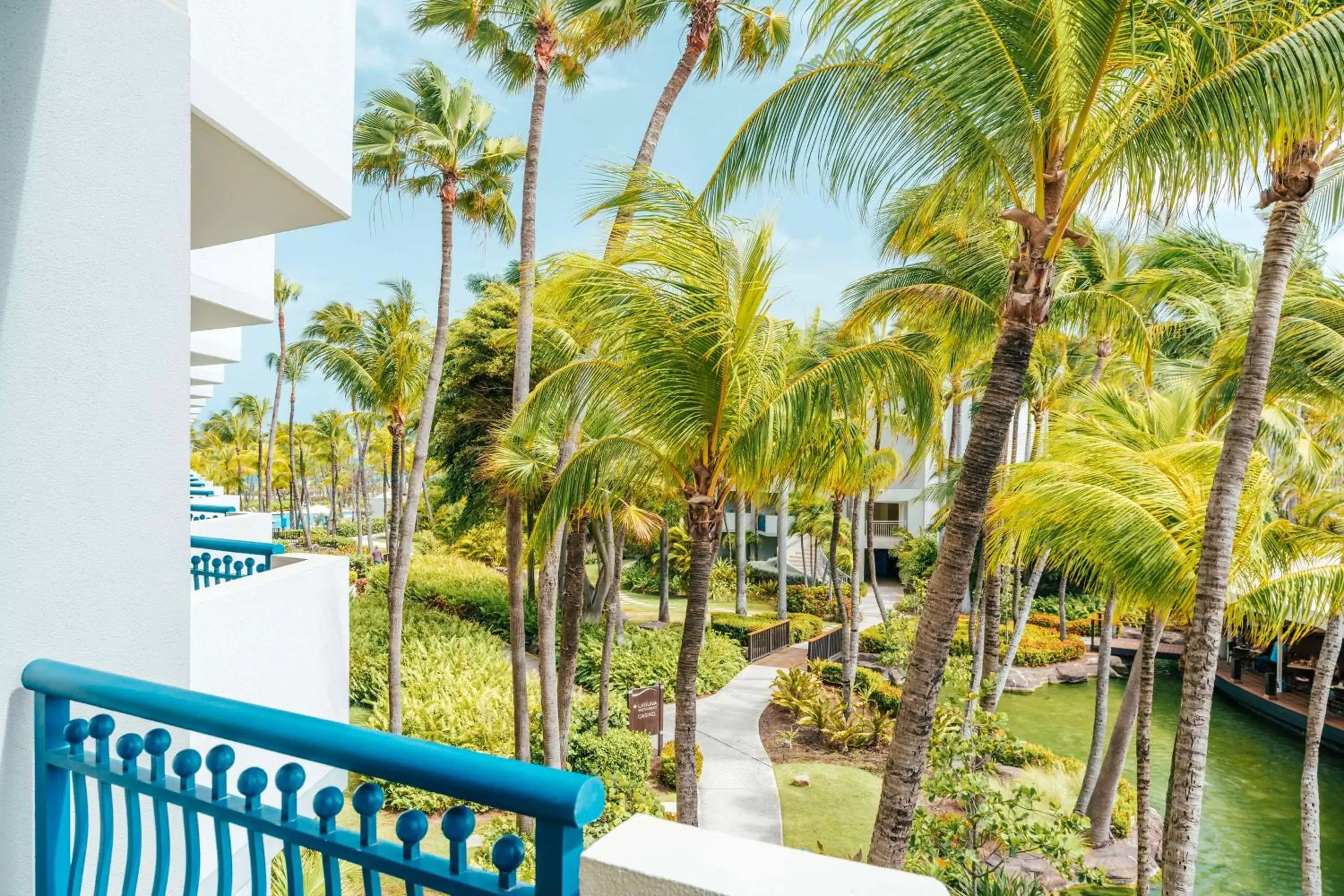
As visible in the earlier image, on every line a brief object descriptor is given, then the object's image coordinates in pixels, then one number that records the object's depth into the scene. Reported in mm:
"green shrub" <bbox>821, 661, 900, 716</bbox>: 18125
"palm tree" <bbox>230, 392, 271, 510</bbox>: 59500
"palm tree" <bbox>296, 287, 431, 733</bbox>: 20578
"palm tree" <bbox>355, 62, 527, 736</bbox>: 14031
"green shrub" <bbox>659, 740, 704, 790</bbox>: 14016
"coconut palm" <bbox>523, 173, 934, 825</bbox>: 7340
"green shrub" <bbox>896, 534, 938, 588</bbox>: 30250
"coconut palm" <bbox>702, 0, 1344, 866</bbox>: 5324
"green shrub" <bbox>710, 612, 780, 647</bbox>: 23844
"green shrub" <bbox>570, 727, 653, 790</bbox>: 13453
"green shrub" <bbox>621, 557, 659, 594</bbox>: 33406
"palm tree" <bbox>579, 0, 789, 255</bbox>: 10914
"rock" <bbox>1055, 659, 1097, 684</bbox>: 22788
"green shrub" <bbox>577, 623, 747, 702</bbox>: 19094
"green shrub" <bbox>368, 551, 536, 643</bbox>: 22797
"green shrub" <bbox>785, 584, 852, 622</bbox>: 28953
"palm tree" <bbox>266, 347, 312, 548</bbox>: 34375
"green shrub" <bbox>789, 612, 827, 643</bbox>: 25000
